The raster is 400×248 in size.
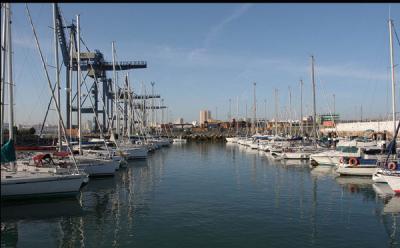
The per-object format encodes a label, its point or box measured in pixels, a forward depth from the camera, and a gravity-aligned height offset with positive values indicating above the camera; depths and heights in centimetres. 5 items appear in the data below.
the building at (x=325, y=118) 16740 +333
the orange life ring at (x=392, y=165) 2437 -268
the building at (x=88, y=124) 15402 +191
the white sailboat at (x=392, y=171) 2372 -306
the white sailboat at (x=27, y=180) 2022 -281
